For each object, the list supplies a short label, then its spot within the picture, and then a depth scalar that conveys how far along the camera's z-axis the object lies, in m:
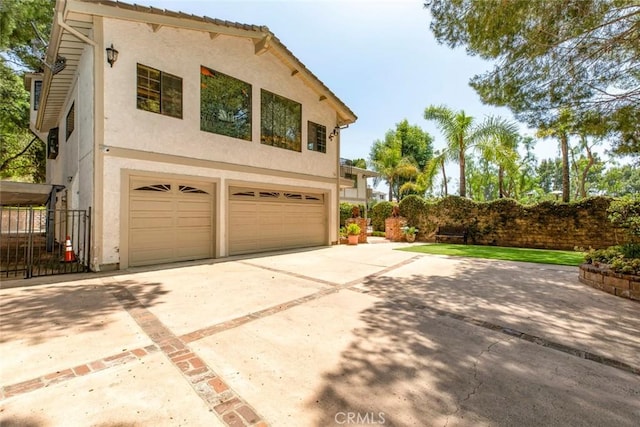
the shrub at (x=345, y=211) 23.17
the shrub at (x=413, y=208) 17.17
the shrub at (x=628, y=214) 6.61
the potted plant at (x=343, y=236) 14.28
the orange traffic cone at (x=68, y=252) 7.45
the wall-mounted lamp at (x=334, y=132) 13.18
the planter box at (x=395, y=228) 16.56
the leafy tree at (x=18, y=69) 13.89
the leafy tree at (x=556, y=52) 5.94
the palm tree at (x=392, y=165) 28.22
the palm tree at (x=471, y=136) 15.45
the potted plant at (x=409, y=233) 16.25
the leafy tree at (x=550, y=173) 52.42
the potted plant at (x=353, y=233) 14.00
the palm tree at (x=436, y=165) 17.23
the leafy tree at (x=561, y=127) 6.88
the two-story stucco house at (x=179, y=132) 6.91
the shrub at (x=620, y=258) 5.24
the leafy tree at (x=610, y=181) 34.76
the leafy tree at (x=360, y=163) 37.94
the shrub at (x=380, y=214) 20.16
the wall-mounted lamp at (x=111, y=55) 6.77
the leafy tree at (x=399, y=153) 29.05
